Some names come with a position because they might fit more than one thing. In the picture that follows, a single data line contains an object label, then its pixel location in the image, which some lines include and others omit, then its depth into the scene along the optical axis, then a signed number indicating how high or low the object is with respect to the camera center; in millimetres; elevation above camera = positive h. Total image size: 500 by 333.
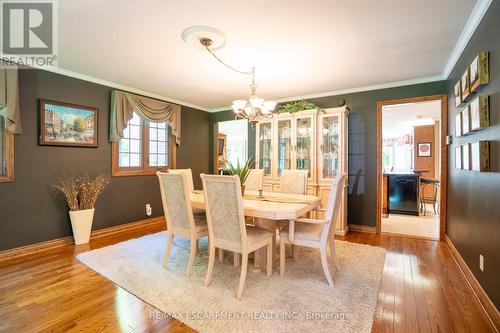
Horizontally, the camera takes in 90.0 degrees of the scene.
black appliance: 5285 -603
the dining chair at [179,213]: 2430 -481
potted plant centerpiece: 2752 -63
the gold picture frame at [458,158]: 2611 +83
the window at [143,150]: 4184 +285
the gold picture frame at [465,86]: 2320 +764
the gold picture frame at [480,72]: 1940 +751
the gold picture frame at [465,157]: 2304 +78
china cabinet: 3982 +307
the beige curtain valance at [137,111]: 3908 +933
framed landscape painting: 3254 +571
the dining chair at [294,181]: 3388 -223
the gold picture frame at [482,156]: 1861 +73
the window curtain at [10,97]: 2828 +781
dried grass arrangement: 3379 -346
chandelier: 2803 +661
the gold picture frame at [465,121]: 2303 +426
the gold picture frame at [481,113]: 1906 +415
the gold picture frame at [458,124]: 2639 +451
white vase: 3363 -797
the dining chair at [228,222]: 2041 -486
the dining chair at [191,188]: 3123 -336
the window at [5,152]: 2961 +159
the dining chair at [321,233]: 2252 -641
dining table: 2174 -387
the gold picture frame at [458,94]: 2639 +777
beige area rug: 1771 -1092
